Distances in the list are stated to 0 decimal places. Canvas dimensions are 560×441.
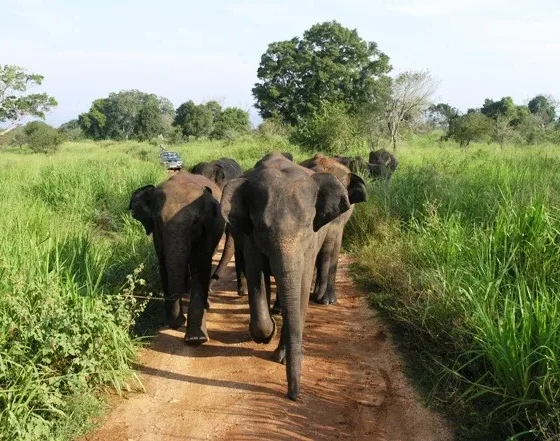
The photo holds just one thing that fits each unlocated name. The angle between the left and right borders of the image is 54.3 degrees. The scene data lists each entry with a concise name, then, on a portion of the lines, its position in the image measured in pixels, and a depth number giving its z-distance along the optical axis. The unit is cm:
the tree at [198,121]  4694
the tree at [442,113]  5609
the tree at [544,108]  4260
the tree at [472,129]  3012
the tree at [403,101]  2916
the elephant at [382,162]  1231
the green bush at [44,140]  3316
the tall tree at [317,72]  3828
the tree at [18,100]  2489
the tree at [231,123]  4077
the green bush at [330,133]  2191
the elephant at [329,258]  653
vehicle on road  2530
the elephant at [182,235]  510
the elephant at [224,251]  696
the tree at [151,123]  5172
